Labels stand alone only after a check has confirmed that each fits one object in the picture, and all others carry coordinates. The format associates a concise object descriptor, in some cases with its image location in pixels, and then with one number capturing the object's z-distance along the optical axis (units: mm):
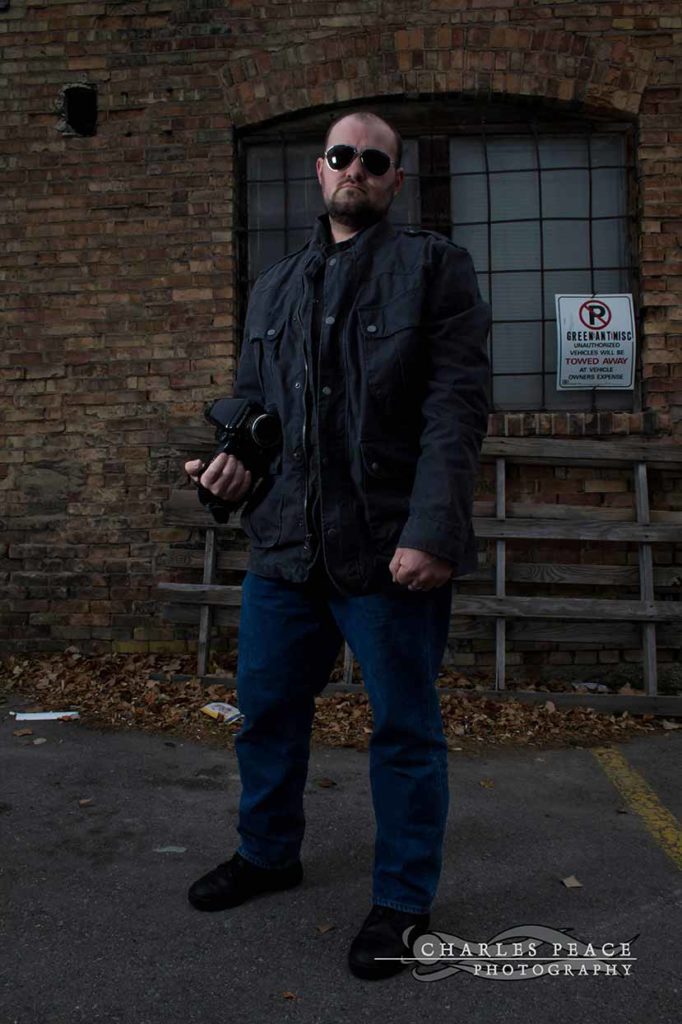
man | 2133
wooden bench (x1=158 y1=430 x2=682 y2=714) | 4812
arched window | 5410
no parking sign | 5273
